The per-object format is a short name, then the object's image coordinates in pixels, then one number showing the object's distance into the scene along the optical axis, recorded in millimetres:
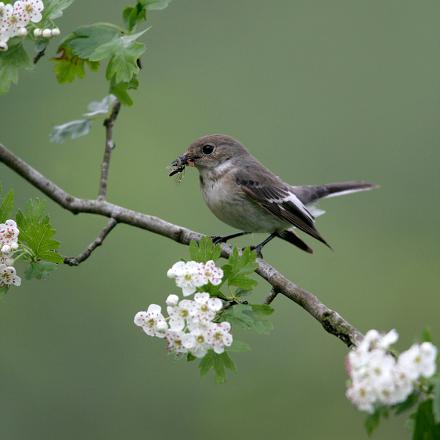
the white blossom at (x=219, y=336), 5074
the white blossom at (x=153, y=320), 5152
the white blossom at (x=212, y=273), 5230
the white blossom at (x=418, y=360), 4043
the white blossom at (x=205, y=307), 5055
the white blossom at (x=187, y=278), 5113
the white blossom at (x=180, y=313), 5070
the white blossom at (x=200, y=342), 5059
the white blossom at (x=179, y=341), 5090
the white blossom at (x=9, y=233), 5668
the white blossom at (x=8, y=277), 5590
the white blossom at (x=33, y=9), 6363
